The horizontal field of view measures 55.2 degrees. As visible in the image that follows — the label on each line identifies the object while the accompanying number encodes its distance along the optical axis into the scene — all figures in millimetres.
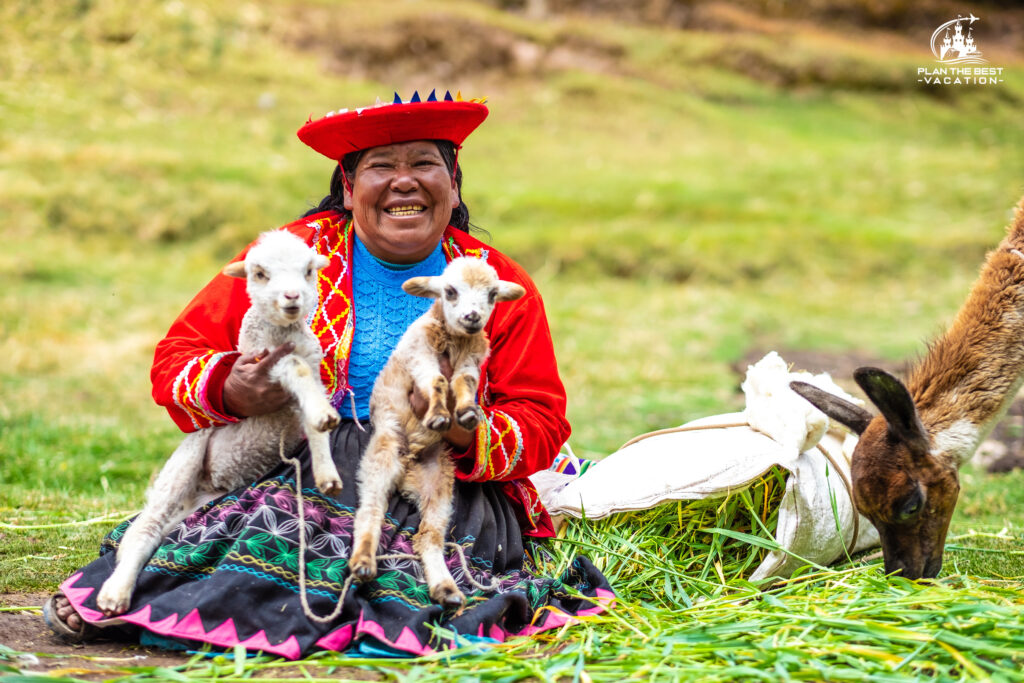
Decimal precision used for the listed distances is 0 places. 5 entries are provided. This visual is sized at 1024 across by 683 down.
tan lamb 3033
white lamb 2941
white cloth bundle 3645
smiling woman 2926
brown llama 3506
